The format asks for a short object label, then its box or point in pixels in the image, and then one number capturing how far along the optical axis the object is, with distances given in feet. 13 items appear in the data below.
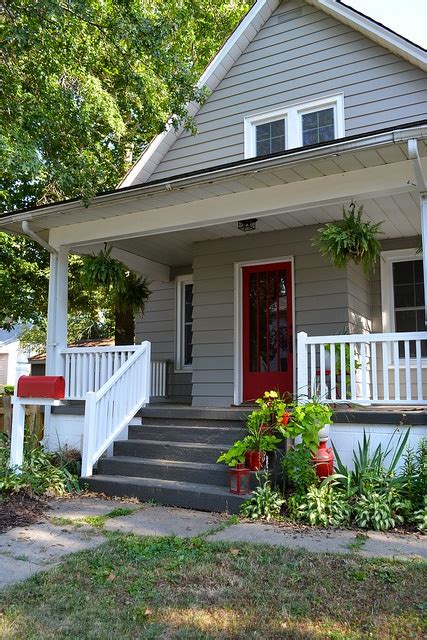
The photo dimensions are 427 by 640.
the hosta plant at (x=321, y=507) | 15.33
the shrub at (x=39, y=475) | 18.90
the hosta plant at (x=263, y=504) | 16.19
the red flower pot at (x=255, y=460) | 17.71
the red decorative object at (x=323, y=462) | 16.71
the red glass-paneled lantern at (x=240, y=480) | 17.30
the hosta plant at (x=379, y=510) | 14.89
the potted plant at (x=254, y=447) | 17.53
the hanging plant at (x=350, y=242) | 19.61
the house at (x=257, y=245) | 18.80
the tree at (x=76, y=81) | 22.52
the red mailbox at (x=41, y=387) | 20.63
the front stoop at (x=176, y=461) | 17.89
